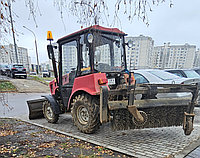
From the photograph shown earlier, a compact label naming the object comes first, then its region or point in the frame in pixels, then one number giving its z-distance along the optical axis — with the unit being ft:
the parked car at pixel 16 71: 53.72
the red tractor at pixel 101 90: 8.61
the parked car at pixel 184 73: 23.36
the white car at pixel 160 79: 14.93
